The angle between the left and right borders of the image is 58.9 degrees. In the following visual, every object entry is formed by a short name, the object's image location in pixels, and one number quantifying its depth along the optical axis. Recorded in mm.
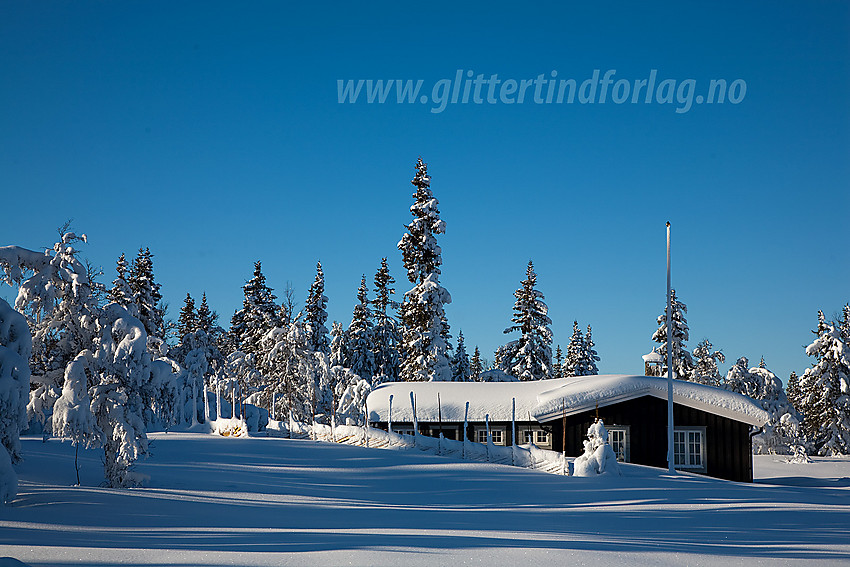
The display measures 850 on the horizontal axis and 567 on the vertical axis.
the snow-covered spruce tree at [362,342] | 58688
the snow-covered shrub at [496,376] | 52406
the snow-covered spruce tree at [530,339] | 52822
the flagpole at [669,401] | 25734
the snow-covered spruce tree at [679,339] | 56156
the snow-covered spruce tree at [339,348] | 60594
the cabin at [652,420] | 29797
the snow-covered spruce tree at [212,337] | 70688
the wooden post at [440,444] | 29416
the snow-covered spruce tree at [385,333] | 59344
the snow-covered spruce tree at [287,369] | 55781
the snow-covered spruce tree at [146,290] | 55781
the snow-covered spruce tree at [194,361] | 62594
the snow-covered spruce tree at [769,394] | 49062
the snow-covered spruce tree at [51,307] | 16469
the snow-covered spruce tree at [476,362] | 97438
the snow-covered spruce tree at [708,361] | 70938
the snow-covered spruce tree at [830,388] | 46812
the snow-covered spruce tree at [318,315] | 61531
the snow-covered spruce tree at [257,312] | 65188
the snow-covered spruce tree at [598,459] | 23719
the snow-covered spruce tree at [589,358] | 68944
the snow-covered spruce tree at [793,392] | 64969
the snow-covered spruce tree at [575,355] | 68438
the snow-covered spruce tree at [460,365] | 60031
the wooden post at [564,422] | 28375
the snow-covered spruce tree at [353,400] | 50344
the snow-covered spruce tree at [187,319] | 72000
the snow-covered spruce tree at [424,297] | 44438
